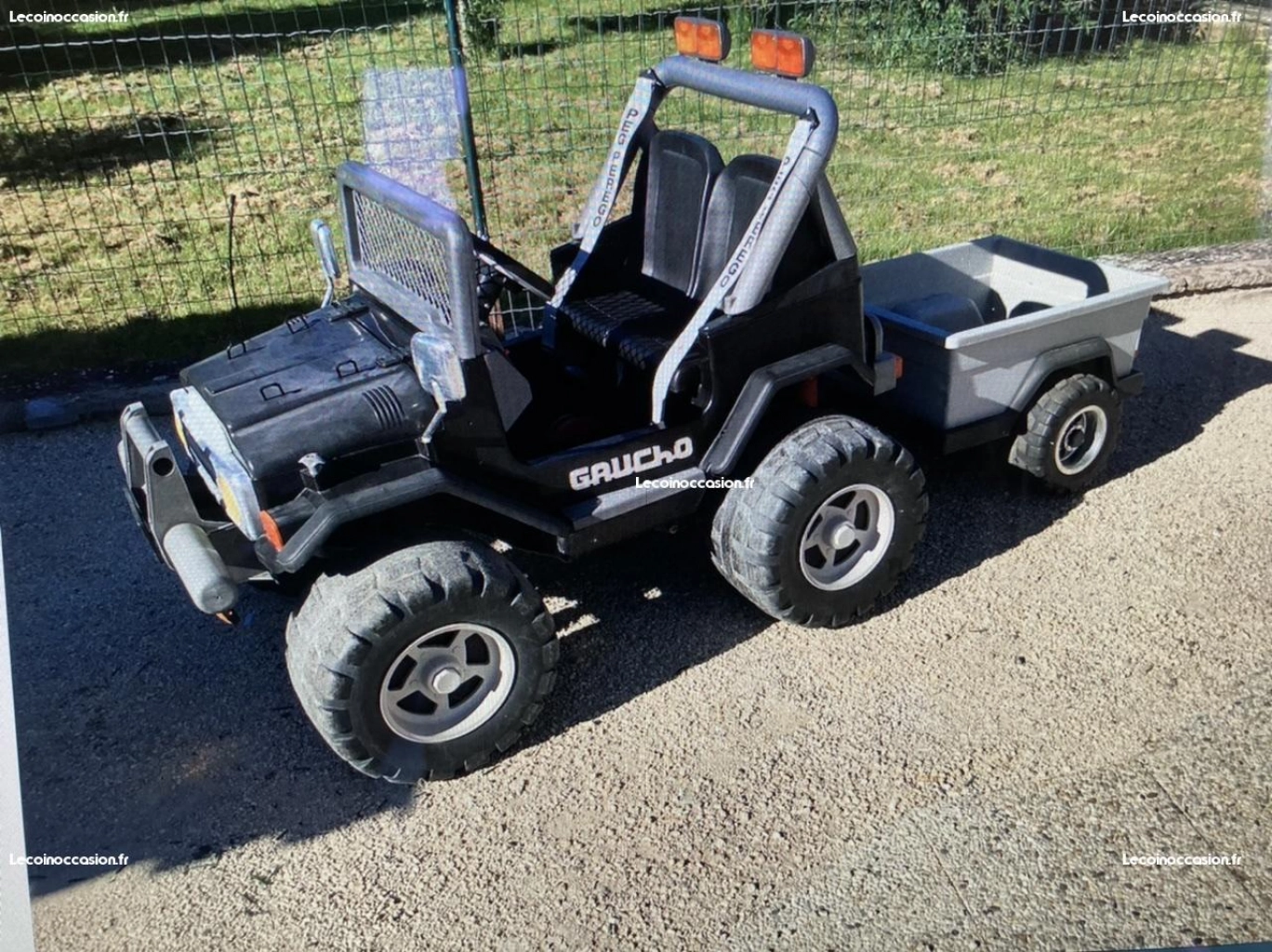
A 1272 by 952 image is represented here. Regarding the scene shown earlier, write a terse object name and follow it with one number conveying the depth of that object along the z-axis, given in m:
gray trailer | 3.84
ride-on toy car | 2.91
